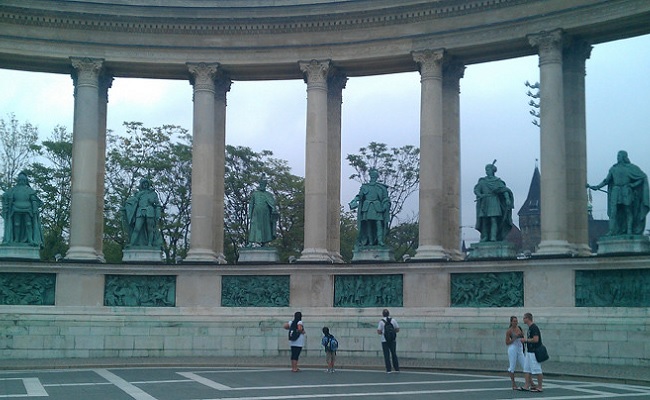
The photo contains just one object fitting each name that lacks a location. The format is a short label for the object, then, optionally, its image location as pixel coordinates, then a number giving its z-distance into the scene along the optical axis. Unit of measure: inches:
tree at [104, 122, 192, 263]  3016.7
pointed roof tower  4736.7
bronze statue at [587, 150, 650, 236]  1519.4
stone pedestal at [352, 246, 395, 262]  1743.4
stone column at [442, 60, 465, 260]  1776.6
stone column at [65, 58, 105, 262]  1777.8
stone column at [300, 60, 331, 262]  1777.8
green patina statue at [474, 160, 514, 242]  1674.5
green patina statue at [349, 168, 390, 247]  1761.8
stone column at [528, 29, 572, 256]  1583.4
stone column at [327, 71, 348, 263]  1877.5
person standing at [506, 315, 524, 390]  1157.1
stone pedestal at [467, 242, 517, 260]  1642.5
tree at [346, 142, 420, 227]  3245.6
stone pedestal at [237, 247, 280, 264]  1806.1
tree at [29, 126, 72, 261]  2827.3
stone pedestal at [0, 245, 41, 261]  1747.0
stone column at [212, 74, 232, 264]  1918.1
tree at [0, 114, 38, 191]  2851.9
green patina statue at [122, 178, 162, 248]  1823.3
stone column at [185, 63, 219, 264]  1809.8
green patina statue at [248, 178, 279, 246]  1834.4
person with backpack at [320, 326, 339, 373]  1386.6
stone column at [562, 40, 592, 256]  1648.6
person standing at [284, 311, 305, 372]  1421.0
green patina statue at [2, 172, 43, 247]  1771.7
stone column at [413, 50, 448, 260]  1702.8
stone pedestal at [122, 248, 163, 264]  1797.5
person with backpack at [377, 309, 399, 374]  1381.6
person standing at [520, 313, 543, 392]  1123.9
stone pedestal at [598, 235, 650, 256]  1489.9
